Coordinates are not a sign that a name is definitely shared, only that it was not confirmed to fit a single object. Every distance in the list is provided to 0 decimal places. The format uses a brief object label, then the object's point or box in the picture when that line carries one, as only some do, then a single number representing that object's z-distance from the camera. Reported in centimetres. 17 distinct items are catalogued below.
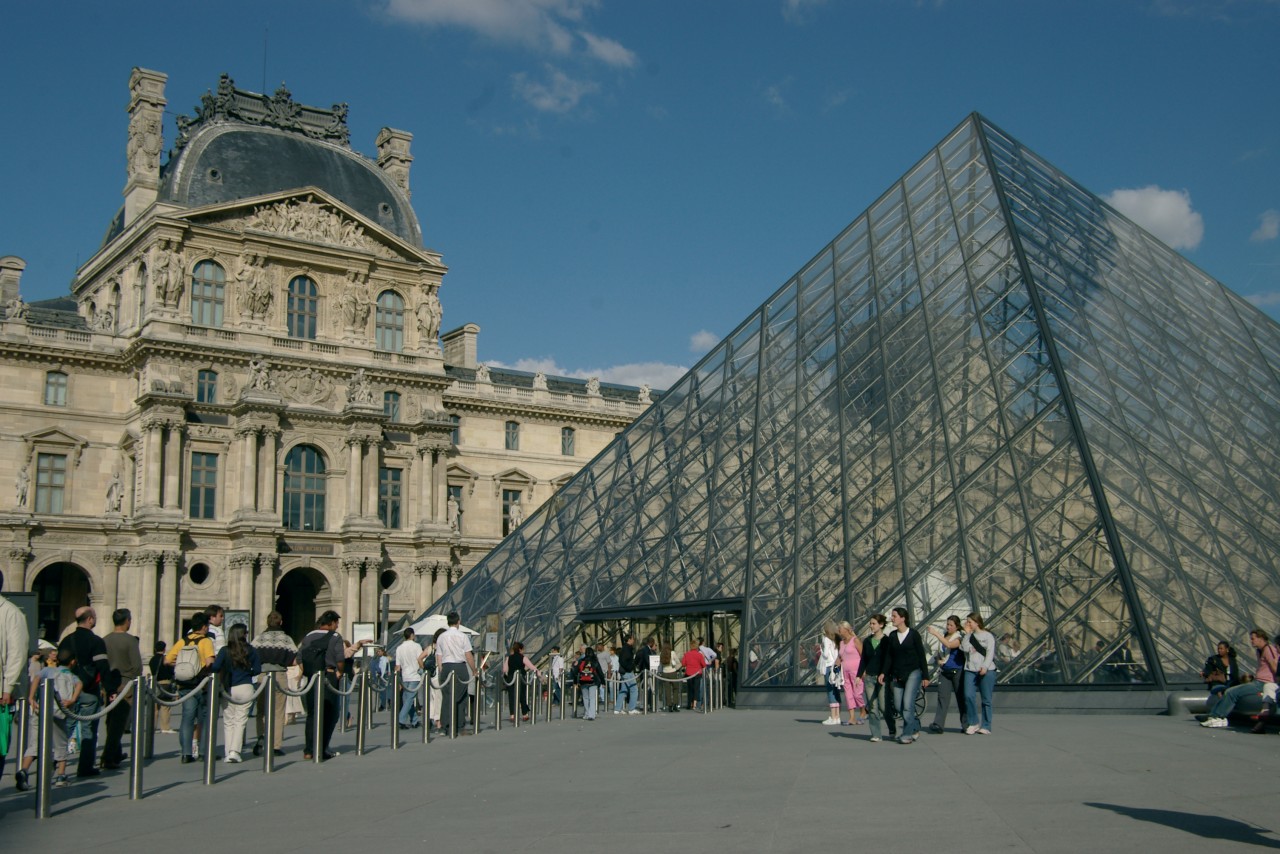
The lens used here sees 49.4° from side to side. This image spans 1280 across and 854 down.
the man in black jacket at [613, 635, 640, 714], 2345
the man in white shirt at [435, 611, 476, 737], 1723
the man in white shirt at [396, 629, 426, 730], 1903
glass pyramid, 1691
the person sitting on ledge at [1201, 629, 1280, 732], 1387
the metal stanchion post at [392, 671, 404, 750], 1553
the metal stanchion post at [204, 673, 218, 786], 1154
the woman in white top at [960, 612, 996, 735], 1419
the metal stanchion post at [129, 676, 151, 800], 1066
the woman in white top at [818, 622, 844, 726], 1680
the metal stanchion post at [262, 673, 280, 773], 1271
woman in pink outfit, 1644
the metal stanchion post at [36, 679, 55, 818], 959
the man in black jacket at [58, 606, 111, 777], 1242
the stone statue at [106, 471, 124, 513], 4584
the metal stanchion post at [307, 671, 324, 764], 1365
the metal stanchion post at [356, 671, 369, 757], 1426
